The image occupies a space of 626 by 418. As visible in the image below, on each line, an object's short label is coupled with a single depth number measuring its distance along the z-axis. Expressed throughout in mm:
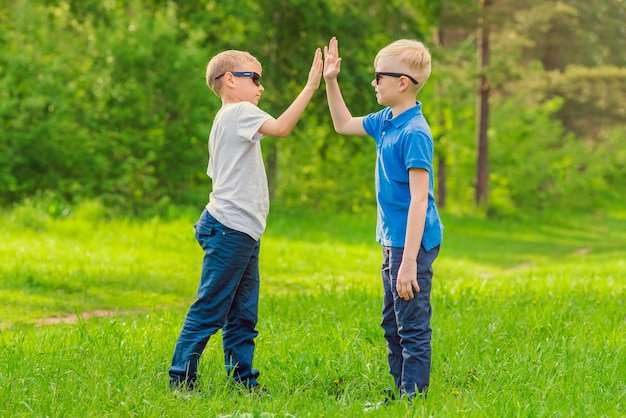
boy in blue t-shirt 7464
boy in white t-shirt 7961
